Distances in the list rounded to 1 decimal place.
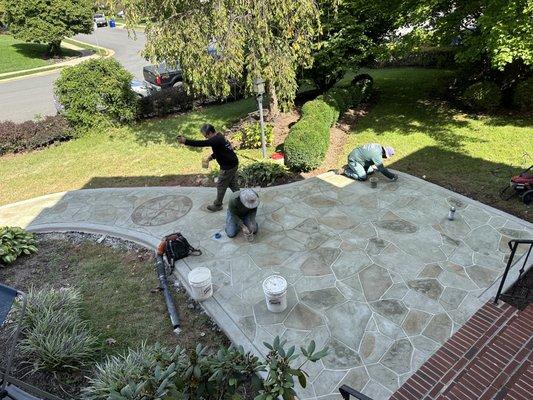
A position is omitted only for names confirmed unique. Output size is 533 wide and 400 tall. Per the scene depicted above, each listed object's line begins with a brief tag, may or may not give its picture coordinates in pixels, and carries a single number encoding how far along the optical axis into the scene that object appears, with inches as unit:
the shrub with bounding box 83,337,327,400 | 111.2
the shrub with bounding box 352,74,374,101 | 555.8
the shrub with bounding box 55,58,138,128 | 501.4
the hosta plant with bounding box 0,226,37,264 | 268.1
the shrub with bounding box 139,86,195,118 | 564.1
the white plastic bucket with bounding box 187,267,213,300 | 213.0
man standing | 270.2
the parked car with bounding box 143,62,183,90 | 649.0
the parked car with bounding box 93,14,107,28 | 1795.0
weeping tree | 344.5
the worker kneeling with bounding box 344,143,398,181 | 318.3
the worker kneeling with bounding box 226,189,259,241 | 248.4
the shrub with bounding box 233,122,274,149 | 432.5
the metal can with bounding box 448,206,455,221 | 271.7
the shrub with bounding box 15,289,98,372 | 183.9
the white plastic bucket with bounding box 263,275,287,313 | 198.7
